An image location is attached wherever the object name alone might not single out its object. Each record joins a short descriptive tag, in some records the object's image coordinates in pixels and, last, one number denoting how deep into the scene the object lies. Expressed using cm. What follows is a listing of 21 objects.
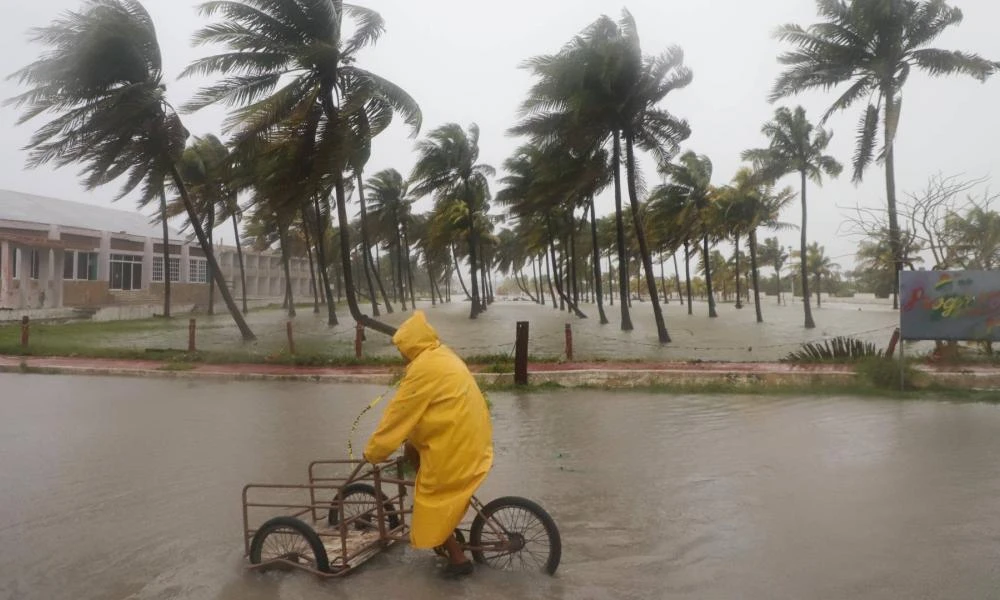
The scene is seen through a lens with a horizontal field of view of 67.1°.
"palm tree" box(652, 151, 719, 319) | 3900
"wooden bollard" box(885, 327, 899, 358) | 1398
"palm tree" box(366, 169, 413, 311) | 4297
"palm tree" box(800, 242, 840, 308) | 8088
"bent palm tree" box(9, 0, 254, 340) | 1938
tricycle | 444
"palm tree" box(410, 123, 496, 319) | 3581
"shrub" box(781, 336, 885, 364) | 1488
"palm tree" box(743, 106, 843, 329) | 3158
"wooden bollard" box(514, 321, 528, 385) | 1373
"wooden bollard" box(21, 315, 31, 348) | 1920
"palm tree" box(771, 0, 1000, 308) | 1931
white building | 3095
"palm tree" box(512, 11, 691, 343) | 2274
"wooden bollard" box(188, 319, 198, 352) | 1956
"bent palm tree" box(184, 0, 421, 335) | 1653
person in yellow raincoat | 407
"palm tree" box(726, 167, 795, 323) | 3828
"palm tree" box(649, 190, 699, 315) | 4050
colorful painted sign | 1177
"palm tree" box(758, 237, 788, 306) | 8238
